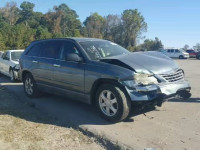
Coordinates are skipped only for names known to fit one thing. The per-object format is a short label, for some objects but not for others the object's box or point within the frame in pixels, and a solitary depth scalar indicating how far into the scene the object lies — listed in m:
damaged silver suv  3.60
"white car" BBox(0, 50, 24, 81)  7.88
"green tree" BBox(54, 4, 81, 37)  48.38
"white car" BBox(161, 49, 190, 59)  28.39
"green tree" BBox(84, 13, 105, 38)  51.79
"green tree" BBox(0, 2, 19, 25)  53.90
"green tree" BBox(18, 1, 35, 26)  57.76
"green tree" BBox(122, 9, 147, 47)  56.42
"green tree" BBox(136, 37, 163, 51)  54.23
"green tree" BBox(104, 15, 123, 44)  56.08
